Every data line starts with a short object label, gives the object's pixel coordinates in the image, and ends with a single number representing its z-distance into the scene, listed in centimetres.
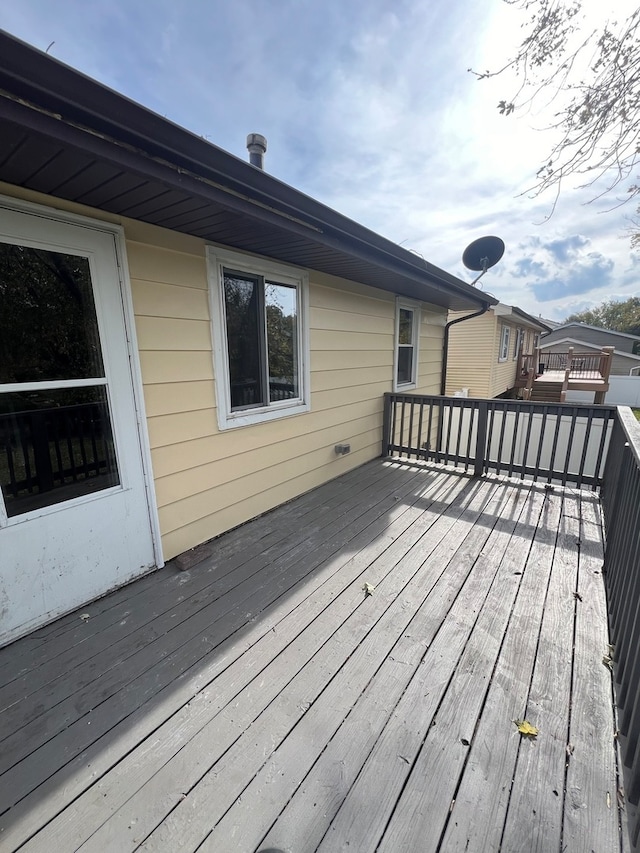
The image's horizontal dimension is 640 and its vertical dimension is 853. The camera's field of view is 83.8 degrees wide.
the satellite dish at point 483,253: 581
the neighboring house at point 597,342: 2338
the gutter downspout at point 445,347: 565
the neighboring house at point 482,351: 1126
